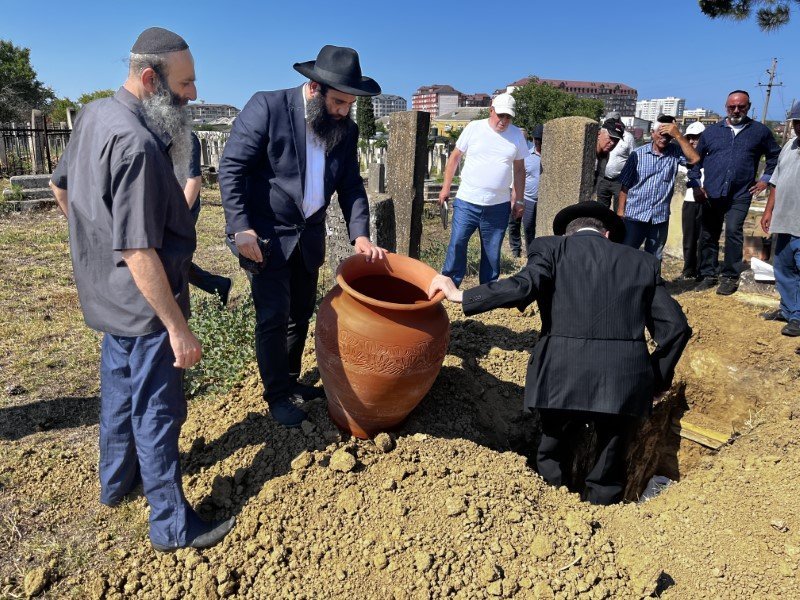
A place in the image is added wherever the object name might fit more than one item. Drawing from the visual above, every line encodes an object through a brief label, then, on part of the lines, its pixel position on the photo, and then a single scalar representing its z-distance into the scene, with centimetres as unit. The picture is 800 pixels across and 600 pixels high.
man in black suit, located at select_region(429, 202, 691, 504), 269
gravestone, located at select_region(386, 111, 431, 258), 569
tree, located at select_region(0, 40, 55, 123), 3052
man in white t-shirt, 489
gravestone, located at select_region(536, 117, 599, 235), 548
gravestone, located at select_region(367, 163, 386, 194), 939
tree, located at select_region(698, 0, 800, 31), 949
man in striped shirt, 567
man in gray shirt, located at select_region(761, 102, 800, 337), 466
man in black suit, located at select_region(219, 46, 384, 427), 271
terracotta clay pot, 263
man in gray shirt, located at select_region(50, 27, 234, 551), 195
